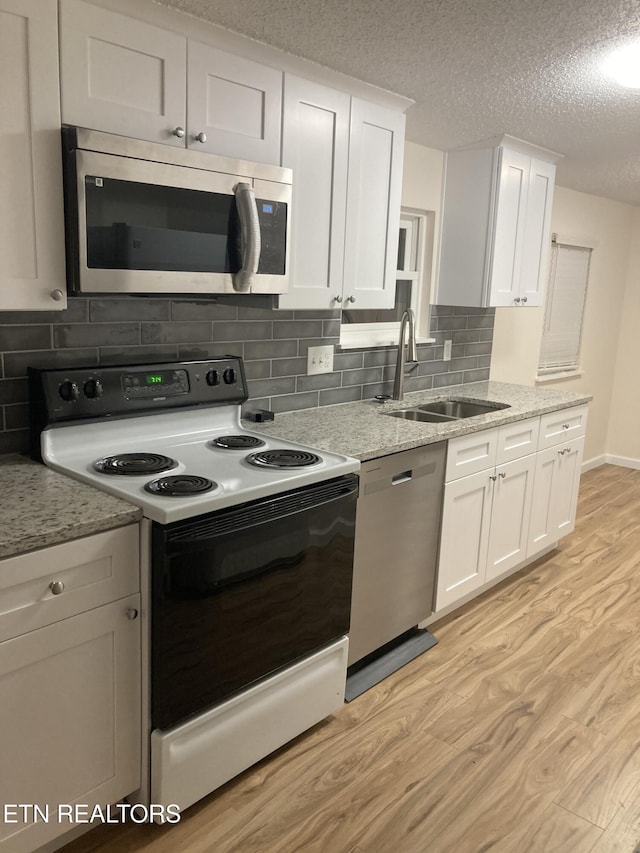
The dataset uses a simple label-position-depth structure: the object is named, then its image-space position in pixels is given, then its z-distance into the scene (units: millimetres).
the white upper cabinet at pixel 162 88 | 1759
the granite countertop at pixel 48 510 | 1485
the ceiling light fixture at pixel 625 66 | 2129
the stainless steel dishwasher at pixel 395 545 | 2418
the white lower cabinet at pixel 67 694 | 1508
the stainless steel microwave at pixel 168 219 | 1784
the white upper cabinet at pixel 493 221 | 3420
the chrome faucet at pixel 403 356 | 3193
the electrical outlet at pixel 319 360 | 2963
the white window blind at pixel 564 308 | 4879
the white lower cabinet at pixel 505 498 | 2883
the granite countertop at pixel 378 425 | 2440
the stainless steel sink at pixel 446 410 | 3260
